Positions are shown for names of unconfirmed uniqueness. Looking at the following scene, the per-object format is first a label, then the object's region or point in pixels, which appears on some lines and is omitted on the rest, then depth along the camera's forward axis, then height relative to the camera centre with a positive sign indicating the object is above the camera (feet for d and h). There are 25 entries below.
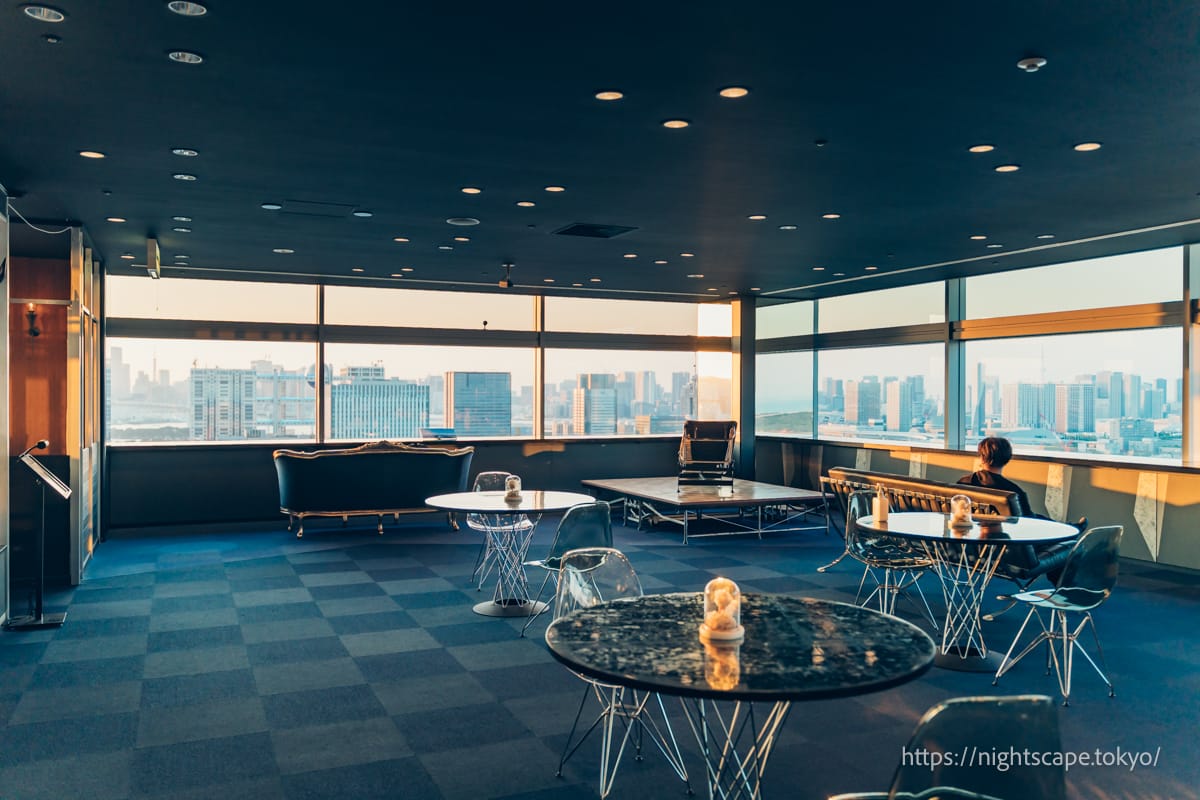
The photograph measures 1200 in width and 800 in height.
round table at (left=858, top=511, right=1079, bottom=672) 15.96 -2.61
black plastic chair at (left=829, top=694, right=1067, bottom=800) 6.47 -2.56
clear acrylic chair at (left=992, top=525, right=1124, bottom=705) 15.15 -3.16
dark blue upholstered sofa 31.83 -3.20
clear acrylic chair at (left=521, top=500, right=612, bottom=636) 18.20 -2.81
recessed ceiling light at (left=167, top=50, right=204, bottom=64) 12.45 +4.55
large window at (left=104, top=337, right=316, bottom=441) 34.17 -0.09
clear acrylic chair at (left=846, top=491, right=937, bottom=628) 19.26 -3.59
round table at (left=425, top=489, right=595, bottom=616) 20.34 -3.51
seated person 19.21 -3.37
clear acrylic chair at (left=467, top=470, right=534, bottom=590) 23.34 -3.54
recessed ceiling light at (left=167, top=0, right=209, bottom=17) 10.89 +4.57
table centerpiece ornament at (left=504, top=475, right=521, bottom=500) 21.57 -2.36
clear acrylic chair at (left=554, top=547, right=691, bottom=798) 11.69 -3.82
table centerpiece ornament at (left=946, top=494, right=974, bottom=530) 16.90 -2.24
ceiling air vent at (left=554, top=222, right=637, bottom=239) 25.25 +4.50
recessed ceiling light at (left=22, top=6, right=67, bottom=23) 10.98 +4.54
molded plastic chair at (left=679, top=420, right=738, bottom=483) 37.91 -2.37
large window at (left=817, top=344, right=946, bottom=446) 36.29 -0.08
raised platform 31.32 -4.03
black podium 19.16 -4.20
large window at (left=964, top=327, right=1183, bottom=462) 27.94 +0.02
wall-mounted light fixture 24.45 +1.85
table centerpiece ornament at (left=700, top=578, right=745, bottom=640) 8.87 -2.20
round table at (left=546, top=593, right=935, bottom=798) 7.55 -2.41
